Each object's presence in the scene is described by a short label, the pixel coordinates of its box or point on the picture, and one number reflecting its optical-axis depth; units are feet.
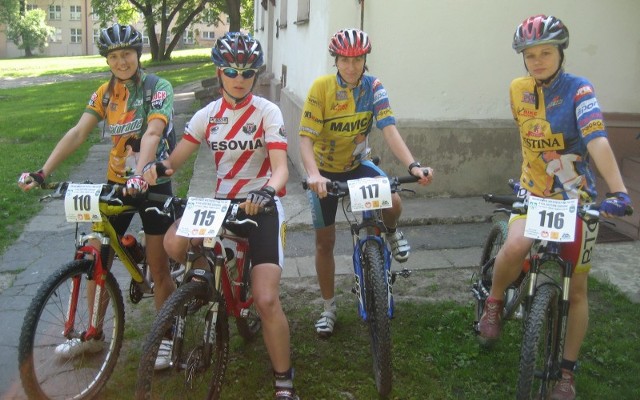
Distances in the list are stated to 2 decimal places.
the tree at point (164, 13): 138.51
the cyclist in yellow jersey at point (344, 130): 13.33
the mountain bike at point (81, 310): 11.14
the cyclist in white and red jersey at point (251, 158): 11.45
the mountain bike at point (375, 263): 11.87
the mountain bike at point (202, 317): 10.20
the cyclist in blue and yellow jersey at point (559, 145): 11.27
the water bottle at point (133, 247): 12.99
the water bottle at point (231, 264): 12.13
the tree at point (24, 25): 229.86
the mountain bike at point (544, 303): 10.18
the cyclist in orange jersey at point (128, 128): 12.49
